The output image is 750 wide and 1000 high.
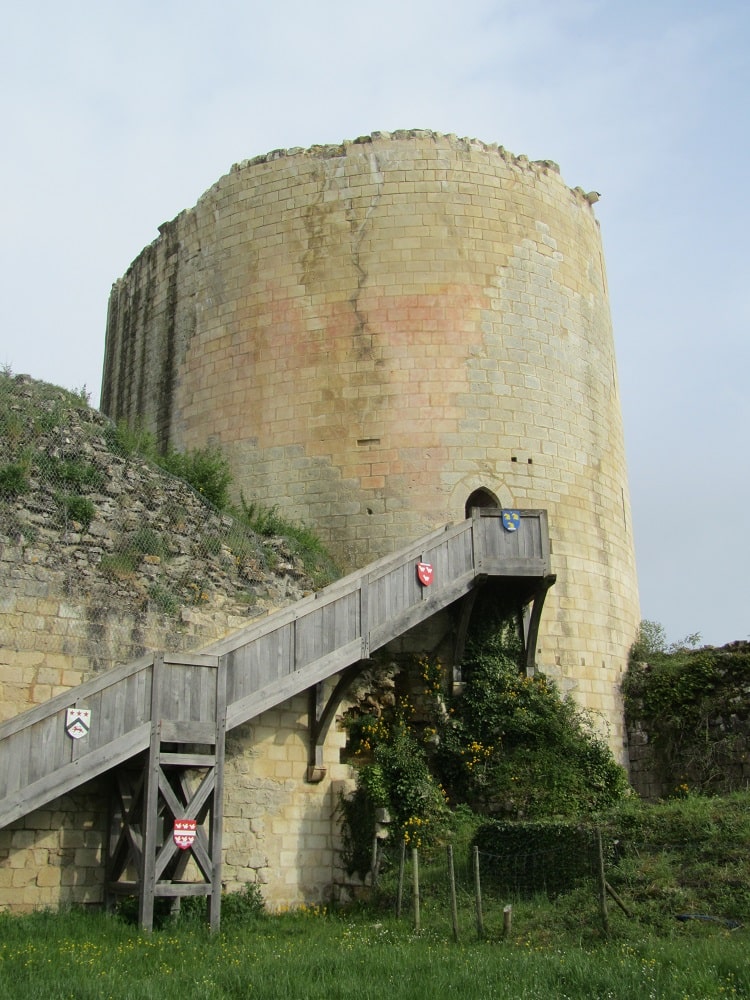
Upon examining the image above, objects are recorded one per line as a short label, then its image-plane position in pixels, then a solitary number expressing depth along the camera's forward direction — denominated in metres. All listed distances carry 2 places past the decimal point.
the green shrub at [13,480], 11.78
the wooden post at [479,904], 9.82
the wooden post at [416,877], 10.55
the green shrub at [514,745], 13.57
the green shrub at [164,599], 12.28
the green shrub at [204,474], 15.40
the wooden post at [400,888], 11.30
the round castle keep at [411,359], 16.41
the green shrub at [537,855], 10.85
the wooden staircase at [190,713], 9.88
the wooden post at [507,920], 9.67
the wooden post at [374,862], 12.39
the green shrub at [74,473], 12.45
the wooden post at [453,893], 9.87
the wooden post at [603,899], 9.29
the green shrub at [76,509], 12.14
